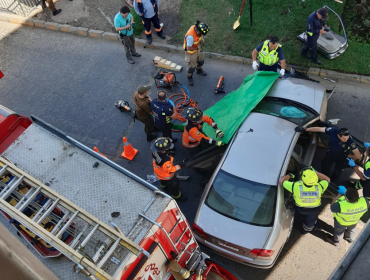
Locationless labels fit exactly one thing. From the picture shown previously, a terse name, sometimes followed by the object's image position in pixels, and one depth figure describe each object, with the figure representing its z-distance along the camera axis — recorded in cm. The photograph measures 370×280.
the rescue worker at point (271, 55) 692
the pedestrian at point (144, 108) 650
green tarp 607
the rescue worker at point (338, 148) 549
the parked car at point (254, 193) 492
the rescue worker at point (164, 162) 530
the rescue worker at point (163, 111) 628
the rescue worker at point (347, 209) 479
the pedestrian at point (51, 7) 1037
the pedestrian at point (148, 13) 861
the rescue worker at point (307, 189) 489
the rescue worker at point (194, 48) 728
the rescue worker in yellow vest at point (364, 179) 541
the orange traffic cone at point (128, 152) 696
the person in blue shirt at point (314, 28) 746
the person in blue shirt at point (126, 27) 820
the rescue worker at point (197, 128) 600
